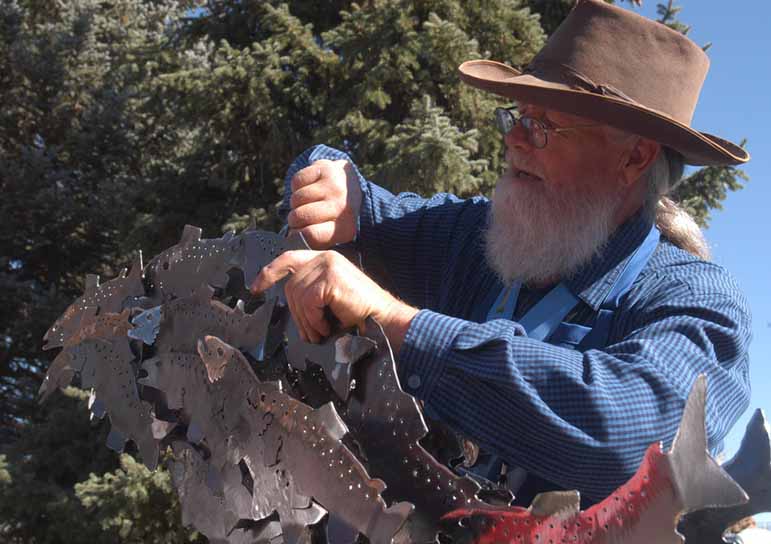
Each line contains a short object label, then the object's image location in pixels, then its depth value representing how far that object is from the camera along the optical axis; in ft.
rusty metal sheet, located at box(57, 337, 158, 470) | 5.54
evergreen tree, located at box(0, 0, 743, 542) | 21.11
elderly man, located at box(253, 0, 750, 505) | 4.24
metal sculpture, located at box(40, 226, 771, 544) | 3.73
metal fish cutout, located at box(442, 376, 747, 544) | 3.48
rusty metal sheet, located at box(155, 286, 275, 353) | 4.71
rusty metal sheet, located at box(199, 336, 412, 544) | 3.83
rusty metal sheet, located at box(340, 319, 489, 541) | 3.96
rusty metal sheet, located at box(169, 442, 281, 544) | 4.65
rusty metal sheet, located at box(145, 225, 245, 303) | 5.20
